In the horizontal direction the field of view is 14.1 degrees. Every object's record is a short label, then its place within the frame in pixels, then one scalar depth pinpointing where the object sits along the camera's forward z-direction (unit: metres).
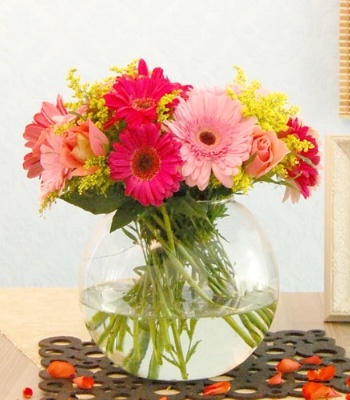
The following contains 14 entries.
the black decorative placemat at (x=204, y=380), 1.44
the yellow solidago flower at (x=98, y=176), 1.39
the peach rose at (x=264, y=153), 1.41
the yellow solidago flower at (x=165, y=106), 1.39
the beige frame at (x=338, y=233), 1.72
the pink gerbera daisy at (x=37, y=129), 1.48
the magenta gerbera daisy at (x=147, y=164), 1.37
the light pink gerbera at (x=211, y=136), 1.38
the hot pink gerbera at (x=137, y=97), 1.38
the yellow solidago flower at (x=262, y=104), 1.42
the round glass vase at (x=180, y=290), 1.41
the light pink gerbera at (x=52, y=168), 1.42
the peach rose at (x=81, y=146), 1.39
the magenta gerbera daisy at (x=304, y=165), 1.48
